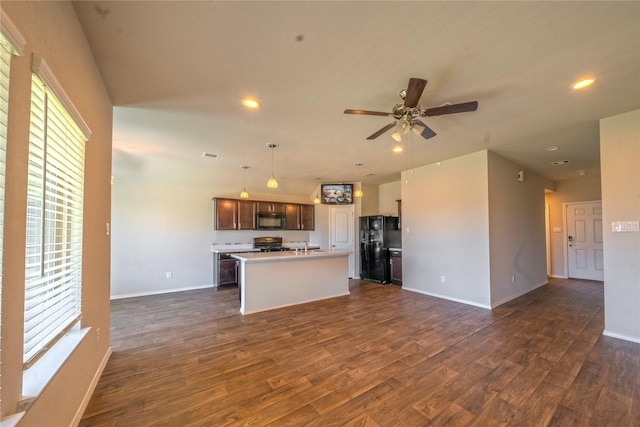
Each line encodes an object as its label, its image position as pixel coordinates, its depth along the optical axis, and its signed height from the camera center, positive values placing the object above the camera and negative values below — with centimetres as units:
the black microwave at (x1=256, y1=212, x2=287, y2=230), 658 +0
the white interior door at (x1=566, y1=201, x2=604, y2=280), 599 -52
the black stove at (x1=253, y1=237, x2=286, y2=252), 657 -61
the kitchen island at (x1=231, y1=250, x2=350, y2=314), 406 -103
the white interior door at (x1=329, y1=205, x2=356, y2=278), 697 -20
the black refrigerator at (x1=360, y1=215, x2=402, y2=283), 620 -59
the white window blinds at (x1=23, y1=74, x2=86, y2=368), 125 -1
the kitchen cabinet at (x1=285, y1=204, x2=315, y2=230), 706 +14
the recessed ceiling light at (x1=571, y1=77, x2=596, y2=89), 225 +127
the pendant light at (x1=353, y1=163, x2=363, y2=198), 513 +116
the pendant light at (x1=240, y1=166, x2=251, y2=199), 491 +99
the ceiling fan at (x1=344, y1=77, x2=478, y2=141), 199 +101
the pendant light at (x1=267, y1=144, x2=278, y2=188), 392 +62
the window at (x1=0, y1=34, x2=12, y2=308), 96 +46
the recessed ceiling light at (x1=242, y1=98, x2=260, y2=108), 257 +125
